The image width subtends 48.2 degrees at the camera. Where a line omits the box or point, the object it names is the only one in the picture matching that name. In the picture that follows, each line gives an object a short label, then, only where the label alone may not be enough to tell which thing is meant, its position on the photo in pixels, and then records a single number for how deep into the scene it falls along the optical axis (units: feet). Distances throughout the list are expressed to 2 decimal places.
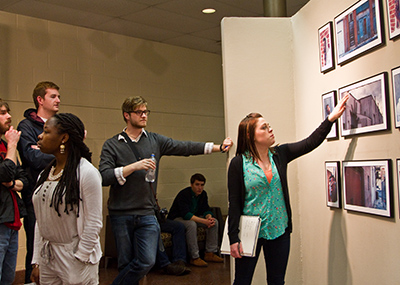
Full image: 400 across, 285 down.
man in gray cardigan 10.37
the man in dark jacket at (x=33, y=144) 10.43
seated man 18.02
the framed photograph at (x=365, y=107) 7.61
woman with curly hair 7.06
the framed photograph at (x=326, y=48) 9.41
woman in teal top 8.78
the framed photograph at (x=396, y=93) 7.19
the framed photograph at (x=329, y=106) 9.25
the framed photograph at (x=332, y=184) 9.16
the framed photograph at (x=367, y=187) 7.55
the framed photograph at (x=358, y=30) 7.76
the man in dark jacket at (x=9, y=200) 9.41
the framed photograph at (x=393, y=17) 7.17
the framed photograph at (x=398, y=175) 7.22
